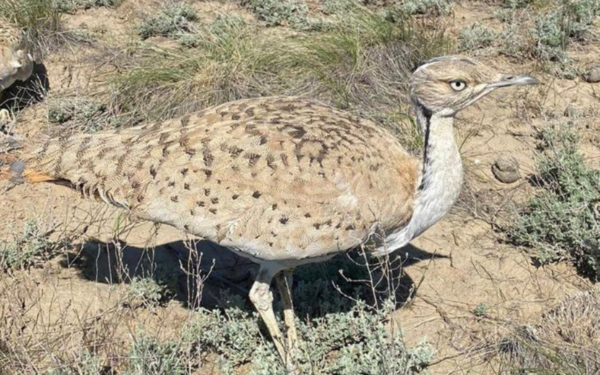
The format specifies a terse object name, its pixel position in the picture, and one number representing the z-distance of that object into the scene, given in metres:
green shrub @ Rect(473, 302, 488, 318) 4.21
